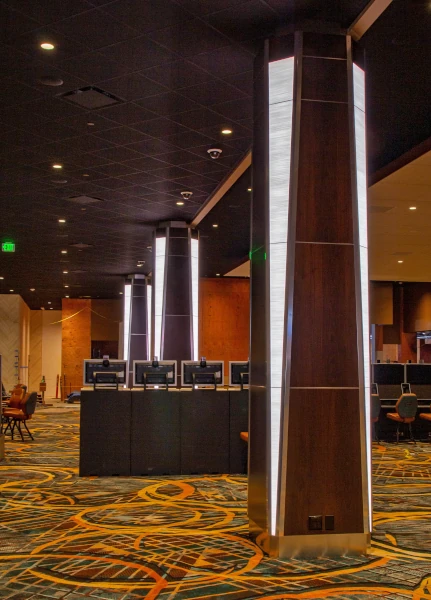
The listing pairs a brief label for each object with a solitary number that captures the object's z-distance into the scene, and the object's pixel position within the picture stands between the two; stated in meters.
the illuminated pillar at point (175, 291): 12.66
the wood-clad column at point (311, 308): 4.98
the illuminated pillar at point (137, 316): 20.72
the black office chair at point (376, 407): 11.50
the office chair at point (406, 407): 11.66
